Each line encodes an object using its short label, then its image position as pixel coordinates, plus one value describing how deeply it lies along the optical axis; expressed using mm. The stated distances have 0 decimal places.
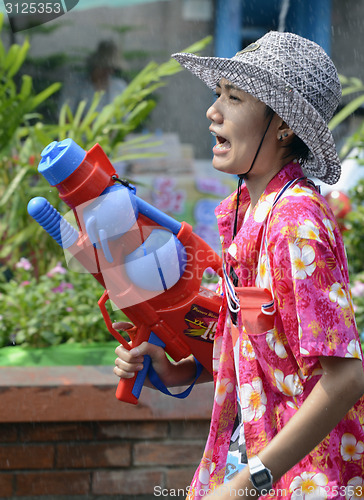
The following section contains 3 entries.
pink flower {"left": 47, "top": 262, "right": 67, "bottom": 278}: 8133
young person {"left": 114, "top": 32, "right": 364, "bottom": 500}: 2771
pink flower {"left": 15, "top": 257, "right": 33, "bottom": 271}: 8195
